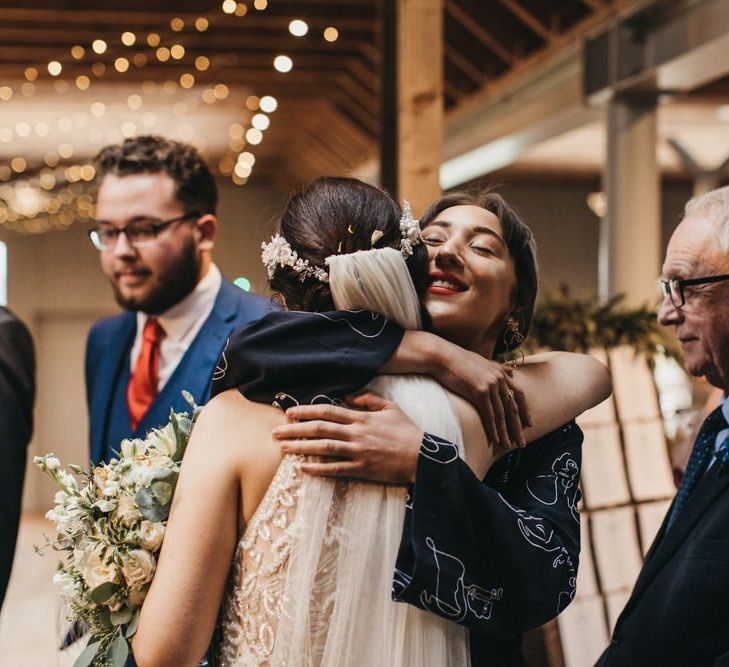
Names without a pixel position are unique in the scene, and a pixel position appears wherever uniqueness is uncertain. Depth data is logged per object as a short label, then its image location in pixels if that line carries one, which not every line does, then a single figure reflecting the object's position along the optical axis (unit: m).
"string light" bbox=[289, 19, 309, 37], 5.68
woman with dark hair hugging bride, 1.43
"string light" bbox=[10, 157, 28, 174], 5.73
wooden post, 3.82
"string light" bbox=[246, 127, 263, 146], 5.73
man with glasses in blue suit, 2.76
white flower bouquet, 1.55
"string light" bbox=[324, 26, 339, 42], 5.82
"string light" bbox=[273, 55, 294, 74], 5.72
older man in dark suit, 1.61
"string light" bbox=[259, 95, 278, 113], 5.88
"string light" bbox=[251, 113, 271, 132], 5.91
